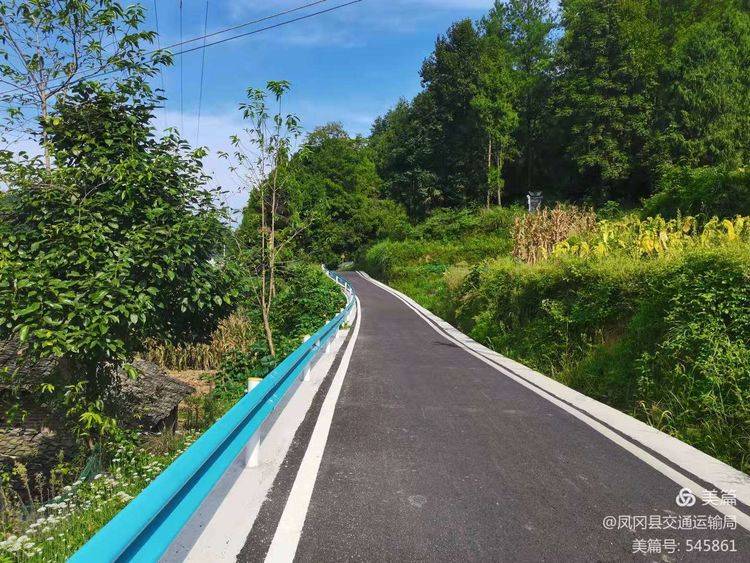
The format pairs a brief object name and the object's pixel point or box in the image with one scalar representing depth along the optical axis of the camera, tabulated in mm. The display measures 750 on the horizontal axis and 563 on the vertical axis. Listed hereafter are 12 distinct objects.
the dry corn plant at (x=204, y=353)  15738
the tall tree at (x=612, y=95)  40688
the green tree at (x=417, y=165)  54812
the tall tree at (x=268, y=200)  10781
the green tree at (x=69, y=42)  5957
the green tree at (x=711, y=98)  35906
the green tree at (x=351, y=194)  63719
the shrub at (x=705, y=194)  23234
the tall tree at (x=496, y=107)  50156
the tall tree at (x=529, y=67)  55031
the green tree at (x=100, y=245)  5055
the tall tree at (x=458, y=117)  52094
